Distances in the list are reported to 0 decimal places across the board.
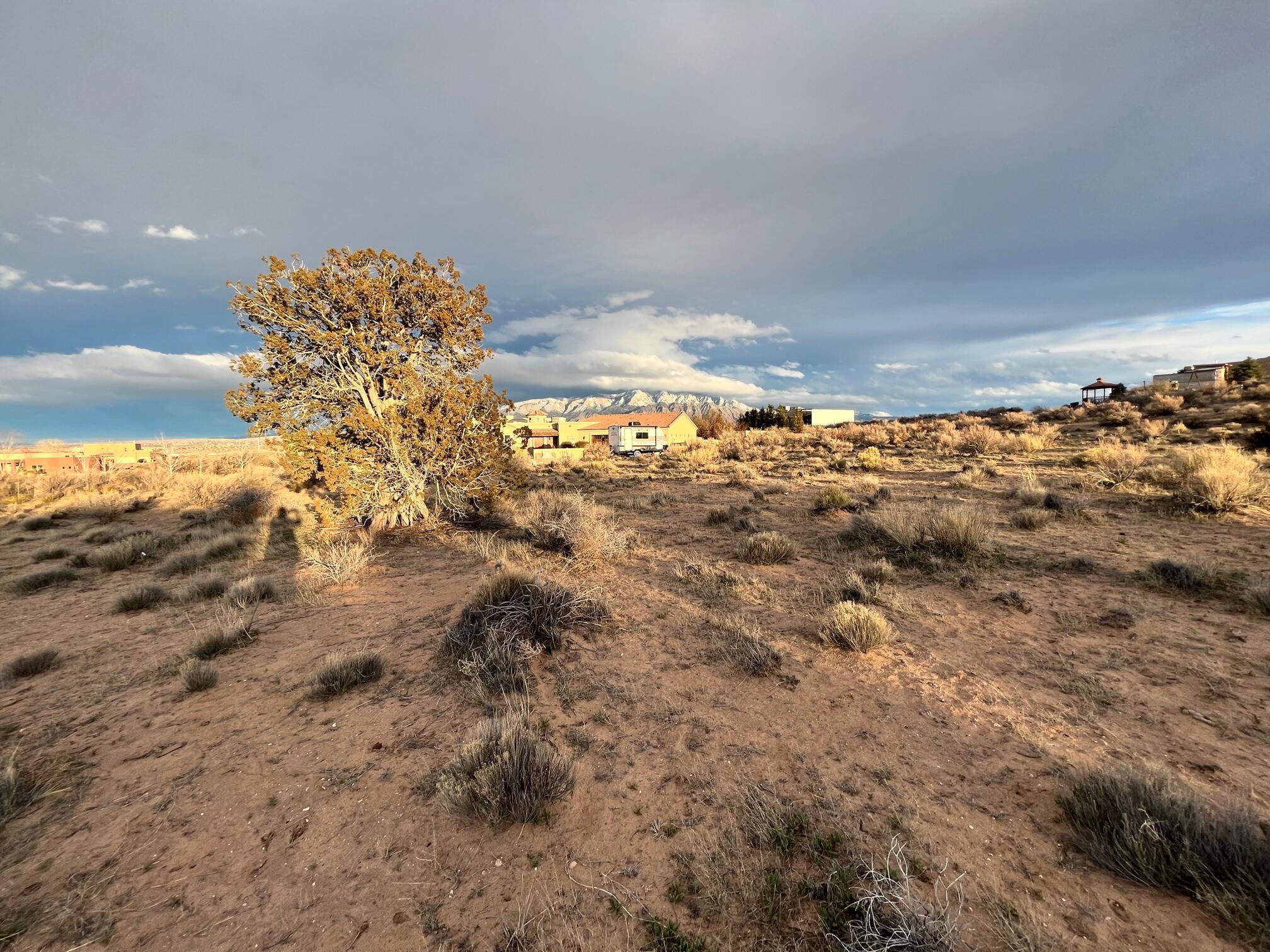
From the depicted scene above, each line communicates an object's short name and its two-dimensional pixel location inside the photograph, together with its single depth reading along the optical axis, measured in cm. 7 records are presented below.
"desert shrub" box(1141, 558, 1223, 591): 541
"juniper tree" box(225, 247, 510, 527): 919
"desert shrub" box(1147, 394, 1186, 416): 2152
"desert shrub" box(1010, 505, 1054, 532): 821
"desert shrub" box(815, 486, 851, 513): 1045
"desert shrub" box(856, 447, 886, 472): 1677
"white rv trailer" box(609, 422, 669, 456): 5016
